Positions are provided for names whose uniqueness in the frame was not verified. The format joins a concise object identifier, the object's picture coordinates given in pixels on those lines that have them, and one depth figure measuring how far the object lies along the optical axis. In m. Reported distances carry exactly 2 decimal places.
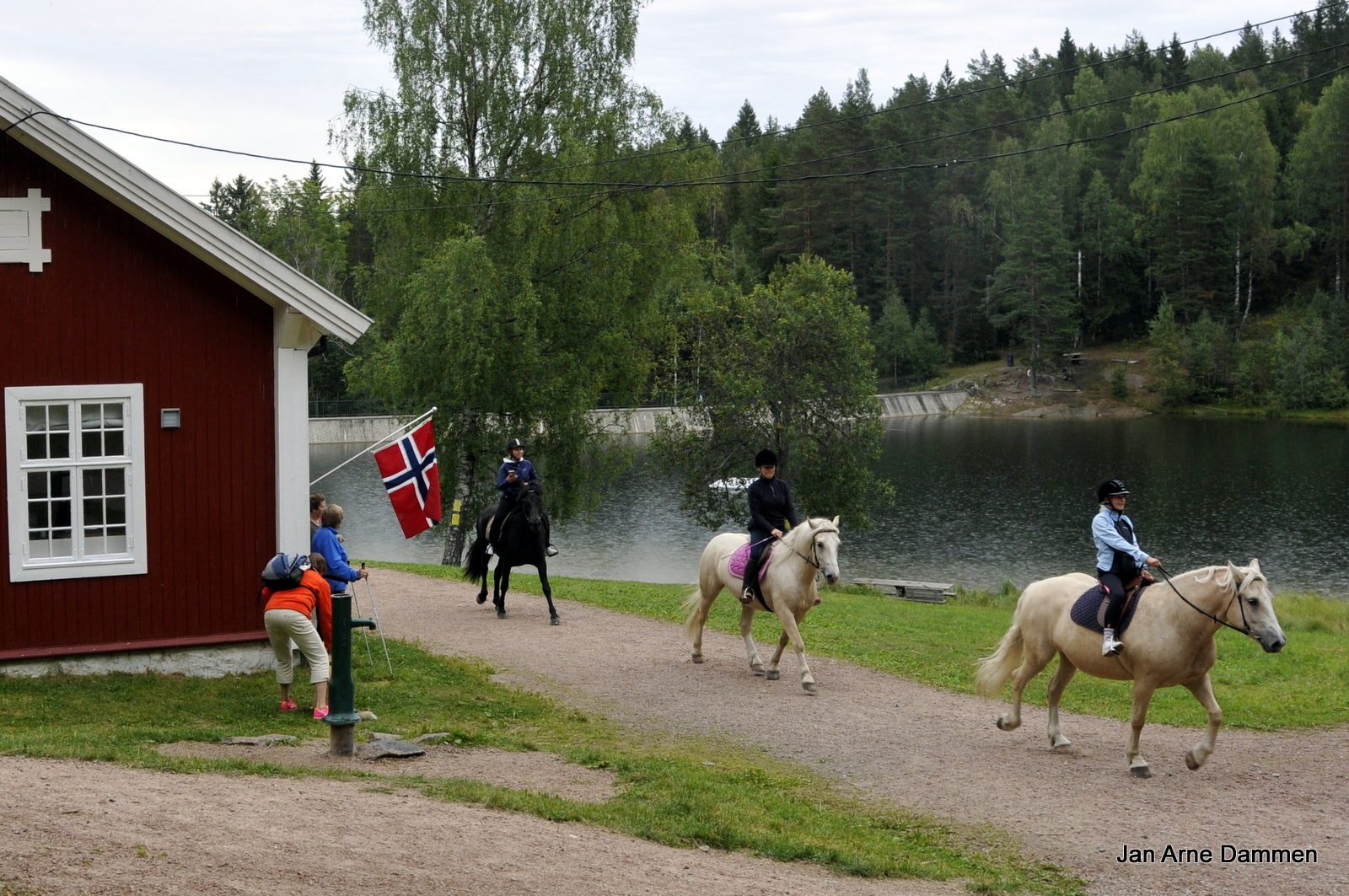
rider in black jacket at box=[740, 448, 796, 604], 13.85
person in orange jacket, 11.14
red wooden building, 12.02
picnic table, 24.80
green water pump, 9.62
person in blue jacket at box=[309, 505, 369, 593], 12.82
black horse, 17.55
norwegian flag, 14.65
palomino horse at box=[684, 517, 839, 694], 12.99
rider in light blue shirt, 10.30
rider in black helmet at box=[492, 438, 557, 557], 17.66
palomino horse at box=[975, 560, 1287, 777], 9.62
